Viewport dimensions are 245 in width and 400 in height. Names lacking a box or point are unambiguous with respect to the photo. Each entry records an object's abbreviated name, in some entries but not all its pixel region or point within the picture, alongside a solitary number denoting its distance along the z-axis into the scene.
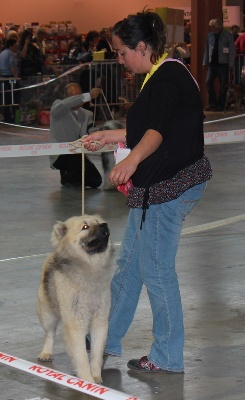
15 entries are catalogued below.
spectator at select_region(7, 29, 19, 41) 21.84
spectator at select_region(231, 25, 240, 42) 24.67
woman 4.49
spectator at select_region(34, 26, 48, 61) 22.99
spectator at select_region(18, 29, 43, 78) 20.81
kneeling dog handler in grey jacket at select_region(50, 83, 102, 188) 11.64
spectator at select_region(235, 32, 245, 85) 22.80
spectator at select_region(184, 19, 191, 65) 22.53
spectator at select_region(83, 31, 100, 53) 23.25
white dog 4.73
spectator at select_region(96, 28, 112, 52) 22.32
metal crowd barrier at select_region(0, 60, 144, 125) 19.95
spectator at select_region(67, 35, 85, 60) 23.20
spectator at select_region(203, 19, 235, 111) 20.58
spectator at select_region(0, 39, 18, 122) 20.01
